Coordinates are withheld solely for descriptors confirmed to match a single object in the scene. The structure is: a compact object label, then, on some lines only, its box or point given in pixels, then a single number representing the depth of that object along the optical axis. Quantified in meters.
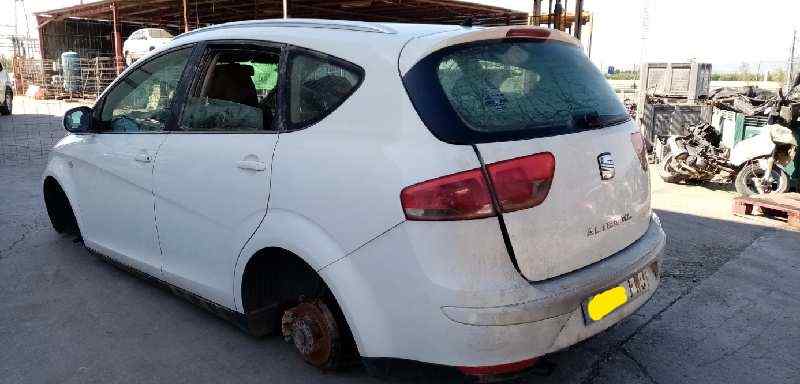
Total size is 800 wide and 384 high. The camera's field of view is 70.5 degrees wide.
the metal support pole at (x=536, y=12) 11.75
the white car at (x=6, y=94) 15.07
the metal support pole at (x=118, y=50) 20.22
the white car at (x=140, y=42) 21.61
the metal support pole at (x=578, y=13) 11.56
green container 8.04
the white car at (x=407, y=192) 1.97
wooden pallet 5.54
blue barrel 22.33
